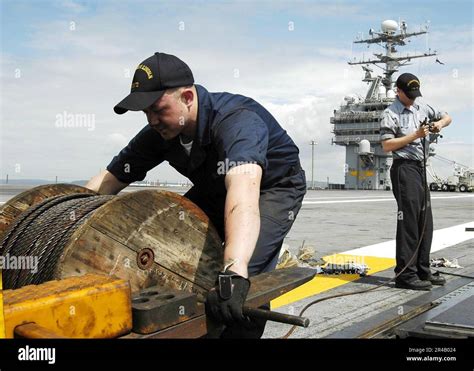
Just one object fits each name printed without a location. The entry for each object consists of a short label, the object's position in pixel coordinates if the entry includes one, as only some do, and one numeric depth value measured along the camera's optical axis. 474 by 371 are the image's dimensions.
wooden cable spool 2.17
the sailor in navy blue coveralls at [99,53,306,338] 2.45
